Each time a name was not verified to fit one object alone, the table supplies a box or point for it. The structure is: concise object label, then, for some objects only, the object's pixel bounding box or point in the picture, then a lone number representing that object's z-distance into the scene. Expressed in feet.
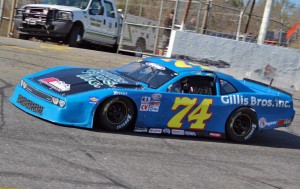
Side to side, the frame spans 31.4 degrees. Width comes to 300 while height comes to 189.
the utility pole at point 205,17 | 59.77
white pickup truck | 59.52
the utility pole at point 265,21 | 56.54
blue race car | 25.32
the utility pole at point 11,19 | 66.39
